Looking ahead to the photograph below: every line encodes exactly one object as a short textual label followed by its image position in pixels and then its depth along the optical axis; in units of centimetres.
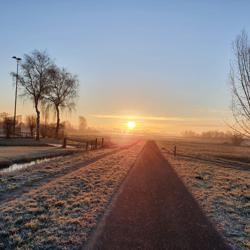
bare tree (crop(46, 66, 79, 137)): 4828
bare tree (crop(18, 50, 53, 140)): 4262
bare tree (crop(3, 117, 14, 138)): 4119
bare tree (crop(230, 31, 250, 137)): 1455
